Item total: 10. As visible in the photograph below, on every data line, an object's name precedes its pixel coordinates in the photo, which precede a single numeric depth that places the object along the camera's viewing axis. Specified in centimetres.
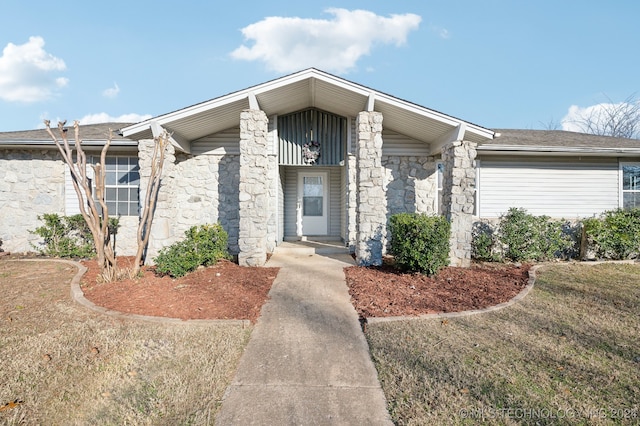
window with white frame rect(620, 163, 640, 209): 927
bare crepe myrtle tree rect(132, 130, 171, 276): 609
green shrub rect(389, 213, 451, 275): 598
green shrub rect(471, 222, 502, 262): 743
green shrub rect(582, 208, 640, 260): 724
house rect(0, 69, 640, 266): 696
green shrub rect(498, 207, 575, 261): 730
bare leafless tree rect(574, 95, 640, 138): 2361
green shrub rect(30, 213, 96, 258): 801
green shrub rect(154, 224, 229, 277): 587
